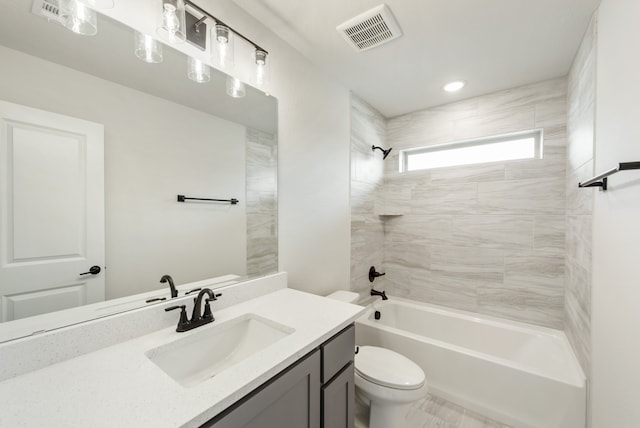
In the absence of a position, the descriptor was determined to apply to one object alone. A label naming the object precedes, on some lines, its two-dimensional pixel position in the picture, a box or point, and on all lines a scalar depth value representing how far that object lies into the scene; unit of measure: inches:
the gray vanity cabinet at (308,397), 27.9
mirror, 29.9
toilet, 54.5
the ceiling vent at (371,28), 55.5
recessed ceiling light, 84.1
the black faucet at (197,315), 39.5
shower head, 104.4
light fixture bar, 43.7
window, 87.7
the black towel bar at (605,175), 33.1
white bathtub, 59.8
